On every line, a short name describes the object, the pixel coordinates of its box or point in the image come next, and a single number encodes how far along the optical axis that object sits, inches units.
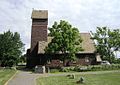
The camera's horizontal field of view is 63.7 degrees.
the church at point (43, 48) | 896.5
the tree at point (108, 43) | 854.2
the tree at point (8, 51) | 1129.5
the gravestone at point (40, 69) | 717.0
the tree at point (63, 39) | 800.6
